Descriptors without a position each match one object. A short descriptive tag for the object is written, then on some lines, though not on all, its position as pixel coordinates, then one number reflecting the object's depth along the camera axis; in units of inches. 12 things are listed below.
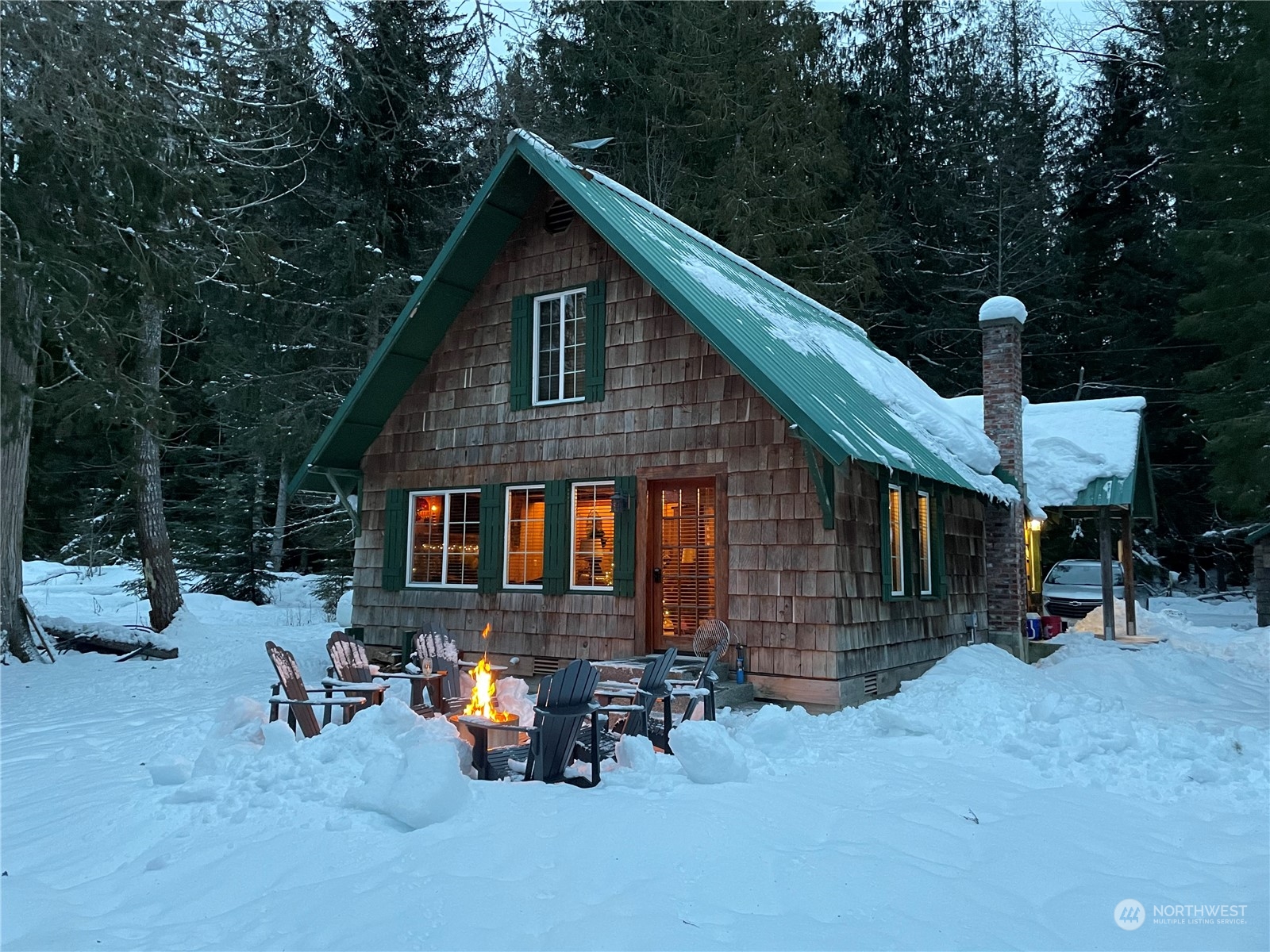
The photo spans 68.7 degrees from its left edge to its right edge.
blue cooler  588.7
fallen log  510.3
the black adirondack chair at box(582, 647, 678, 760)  264.5
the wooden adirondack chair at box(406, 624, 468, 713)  311.1
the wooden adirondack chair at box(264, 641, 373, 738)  275.3
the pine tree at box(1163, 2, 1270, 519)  763.4
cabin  362.9
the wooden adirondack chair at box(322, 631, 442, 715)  311.7
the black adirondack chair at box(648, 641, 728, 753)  280.5
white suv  739.4
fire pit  236.7
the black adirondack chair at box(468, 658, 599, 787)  231.3
